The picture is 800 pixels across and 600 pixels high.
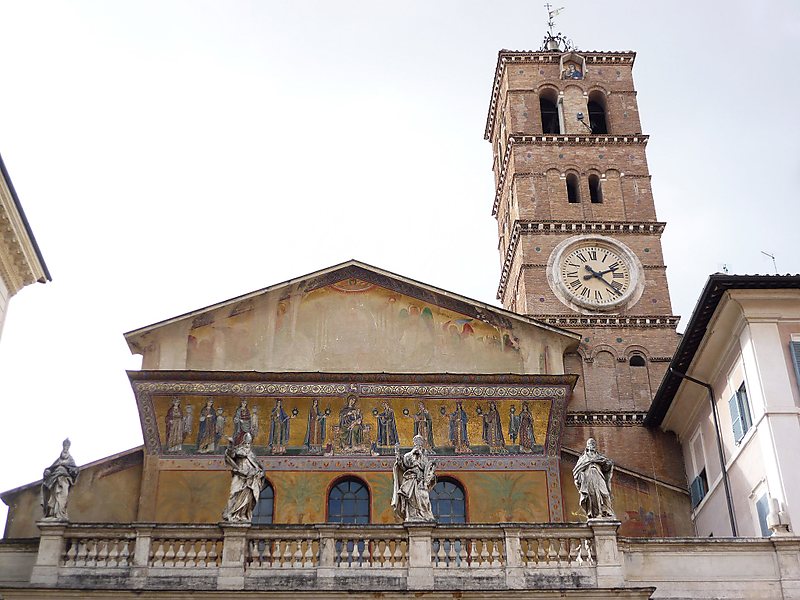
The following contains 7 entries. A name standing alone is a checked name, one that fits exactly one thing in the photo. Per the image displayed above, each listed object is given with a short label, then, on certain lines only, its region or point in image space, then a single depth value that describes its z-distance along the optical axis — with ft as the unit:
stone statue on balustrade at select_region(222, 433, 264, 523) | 61.62
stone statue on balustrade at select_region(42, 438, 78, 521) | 61.26
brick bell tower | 98.84
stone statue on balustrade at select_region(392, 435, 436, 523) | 61.72
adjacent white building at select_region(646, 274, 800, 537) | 66.39
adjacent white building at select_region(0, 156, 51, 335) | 69.97
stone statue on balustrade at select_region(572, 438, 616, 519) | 62.03
